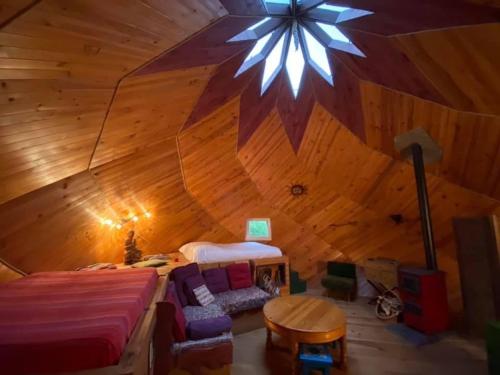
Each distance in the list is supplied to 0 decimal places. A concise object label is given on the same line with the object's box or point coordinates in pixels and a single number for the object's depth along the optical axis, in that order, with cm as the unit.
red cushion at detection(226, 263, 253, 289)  365
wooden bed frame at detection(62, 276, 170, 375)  134
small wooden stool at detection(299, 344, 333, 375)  223
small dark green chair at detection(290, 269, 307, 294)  473
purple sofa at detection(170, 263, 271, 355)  237
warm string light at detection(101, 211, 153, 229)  366
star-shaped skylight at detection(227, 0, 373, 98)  248
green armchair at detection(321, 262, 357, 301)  436
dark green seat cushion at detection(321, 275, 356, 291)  432
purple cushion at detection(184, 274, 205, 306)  309
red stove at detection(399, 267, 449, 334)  307
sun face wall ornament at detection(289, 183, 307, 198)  443
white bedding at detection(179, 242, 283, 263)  375
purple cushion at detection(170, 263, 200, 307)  309
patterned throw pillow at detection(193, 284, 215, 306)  307
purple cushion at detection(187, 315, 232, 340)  238
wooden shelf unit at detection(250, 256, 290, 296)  396
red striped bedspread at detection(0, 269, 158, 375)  131
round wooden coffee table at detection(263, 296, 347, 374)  237
